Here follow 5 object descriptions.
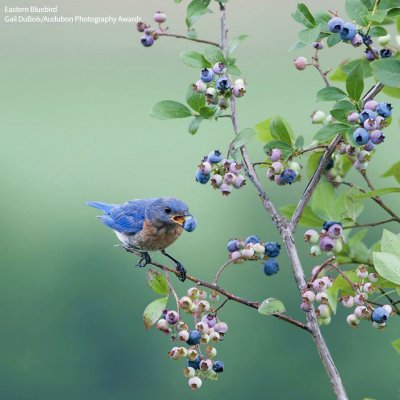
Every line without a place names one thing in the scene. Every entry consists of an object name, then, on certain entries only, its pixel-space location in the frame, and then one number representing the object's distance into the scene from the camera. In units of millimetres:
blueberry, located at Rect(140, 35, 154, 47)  5375
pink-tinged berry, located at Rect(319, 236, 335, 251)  4738
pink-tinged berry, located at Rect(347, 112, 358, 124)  4332
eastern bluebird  6977
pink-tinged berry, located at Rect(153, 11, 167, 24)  5359
